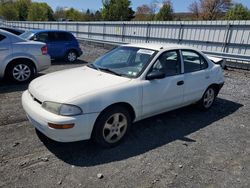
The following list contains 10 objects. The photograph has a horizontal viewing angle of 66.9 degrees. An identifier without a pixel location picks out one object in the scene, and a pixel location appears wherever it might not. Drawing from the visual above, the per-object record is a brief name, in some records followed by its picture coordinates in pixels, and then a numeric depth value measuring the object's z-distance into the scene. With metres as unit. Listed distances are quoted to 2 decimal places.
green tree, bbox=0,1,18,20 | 53.52
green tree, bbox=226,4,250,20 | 30.86
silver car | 5.14
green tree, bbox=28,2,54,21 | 52.18
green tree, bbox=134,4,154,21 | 53.05
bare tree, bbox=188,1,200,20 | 43.39
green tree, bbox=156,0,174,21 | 37.47
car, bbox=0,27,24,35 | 9.55
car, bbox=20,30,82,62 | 8.38
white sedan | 2.51
